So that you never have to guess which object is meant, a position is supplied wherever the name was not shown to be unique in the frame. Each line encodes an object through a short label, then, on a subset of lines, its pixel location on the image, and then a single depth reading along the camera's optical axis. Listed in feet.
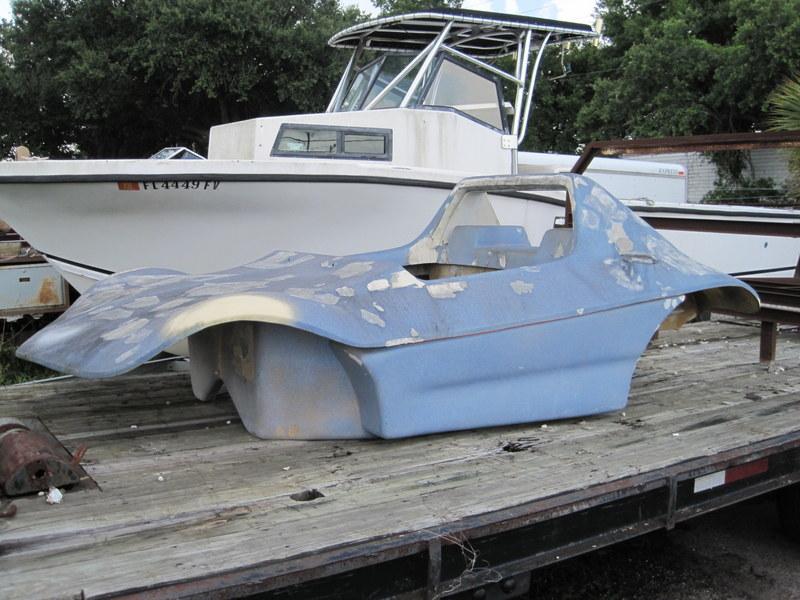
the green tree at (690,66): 47.44
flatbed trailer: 6.00
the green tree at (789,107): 29.35
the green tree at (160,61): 58.13
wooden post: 13.46
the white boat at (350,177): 17.13
